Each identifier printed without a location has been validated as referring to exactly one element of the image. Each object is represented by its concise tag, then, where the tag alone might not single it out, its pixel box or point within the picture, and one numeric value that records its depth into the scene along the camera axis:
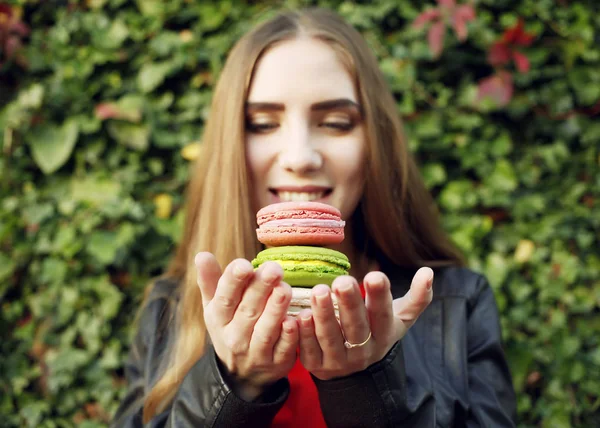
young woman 0.44
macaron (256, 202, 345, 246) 0.48
